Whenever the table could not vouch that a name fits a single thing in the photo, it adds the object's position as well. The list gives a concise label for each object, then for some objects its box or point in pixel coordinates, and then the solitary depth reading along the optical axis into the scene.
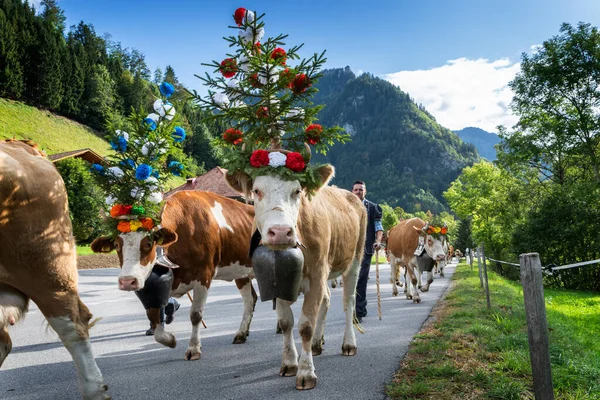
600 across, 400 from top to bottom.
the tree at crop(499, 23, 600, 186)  25.47
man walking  7.68
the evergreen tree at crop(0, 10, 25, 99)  54.62
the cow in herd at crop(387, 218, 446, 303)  10.38
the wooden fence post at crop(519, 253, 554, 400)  2.80
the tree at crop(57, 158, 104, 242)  29.48
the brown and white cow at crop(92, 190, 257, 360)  4.76
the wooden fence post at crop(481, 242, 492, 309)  8.43
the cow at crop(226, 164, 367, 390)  3.56
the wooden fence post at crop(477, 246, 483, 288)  10.55
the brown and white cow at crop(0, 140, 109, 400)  2.78
